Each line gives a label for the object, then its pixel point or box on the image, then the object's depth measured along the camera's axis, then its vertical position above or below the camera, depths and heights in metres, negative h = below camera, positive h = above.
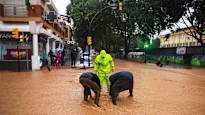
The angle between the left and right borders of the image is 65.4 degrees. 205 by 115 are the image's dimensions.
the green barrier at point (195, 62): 15.56 -1.00
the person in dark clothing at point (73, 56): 13.80 -0.35
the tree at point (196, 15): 15.41 +3.82
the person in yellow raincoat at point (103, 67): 5.40 -0.50
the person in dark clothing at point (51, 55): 13.83 -0.26
